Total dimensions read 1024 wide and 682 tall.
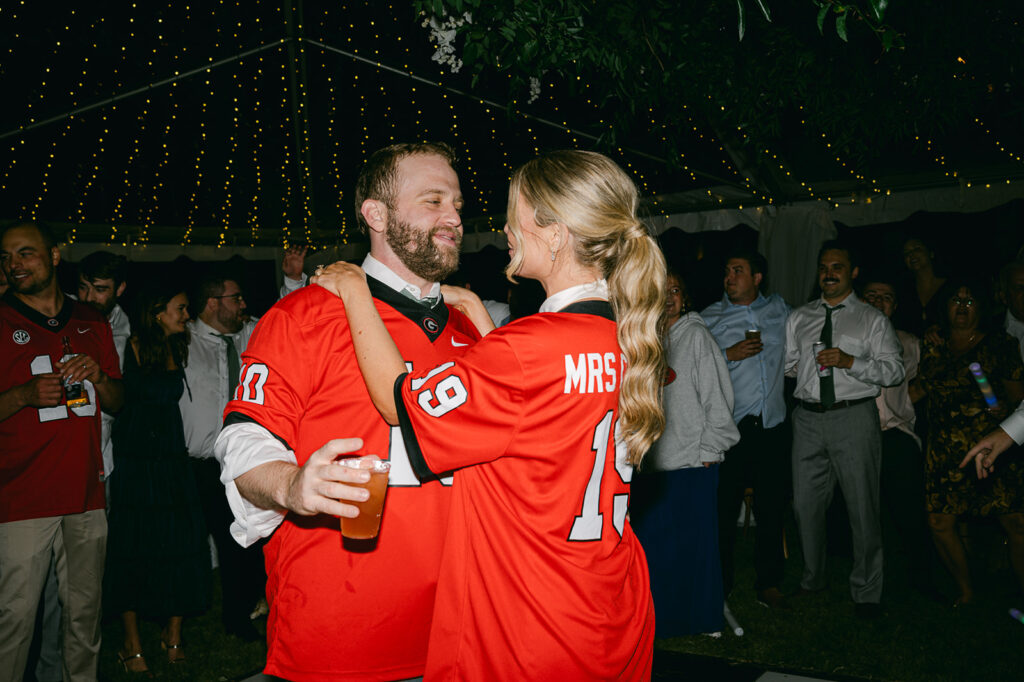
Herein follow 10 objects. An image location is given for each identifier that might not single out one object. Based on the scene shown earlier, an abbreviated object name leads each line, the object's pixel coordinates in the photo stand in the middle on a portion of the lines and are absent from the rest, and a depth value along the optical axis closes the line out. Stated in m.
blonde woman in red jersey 1.44
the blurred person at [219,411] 4.23
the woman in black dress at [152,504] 3.95
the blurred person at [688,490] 3.92
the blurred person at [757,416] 4.59
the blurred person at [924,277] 5.21
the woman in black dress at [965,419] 4.38
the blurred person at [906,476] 4.90
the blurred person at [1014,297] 4.78
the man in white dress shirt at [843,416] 4.46
